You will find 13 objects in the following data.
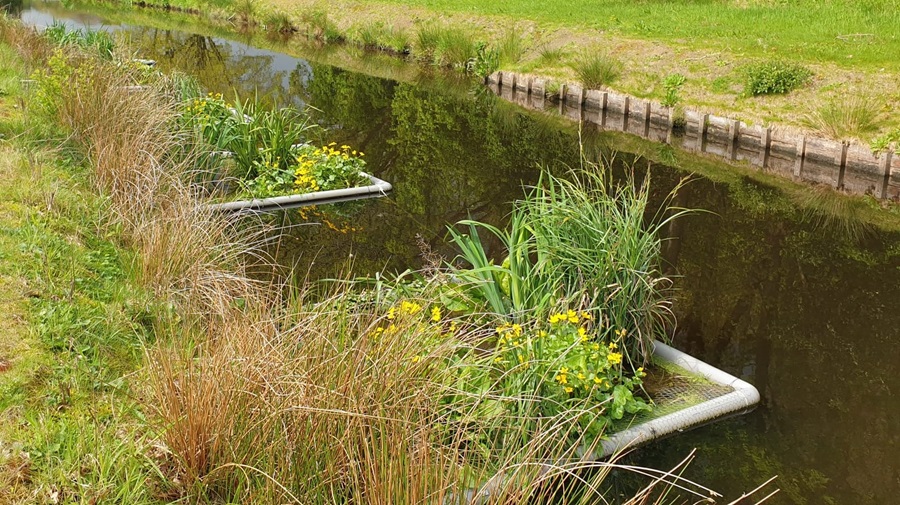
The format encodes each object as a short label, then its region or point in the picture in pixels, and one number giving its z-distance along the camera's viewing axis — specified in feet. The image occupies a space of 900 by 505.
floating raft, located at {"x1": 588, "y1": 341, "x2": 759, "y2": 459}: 19.65
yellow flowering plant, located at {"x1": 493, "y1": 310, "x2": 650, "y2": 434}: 18.17
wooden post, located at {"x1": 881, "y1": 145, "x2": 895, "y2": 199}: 43.29
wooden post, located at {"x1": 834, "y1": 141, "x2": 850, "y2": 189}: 44.80
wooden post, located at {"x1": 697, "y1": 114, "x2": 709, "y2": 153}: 52.87
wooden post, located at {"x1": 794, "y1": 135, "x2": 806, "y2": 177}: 46.32
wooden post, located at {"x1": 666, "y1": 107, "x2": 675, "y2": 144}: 54.75
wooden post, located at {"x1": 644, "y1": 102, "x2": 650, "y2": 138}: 56.75
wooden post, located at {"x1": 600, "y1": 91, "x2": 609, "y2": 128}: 59.72
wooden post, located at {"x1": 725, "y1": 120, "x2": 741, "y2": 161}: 50.65
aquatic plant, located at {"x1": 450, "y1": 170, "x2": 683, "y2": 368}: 21.56
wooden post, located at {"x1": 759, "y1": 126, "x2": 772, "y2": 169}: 48.91
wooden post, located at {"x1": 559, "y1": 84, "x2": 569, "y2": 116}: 63.36
